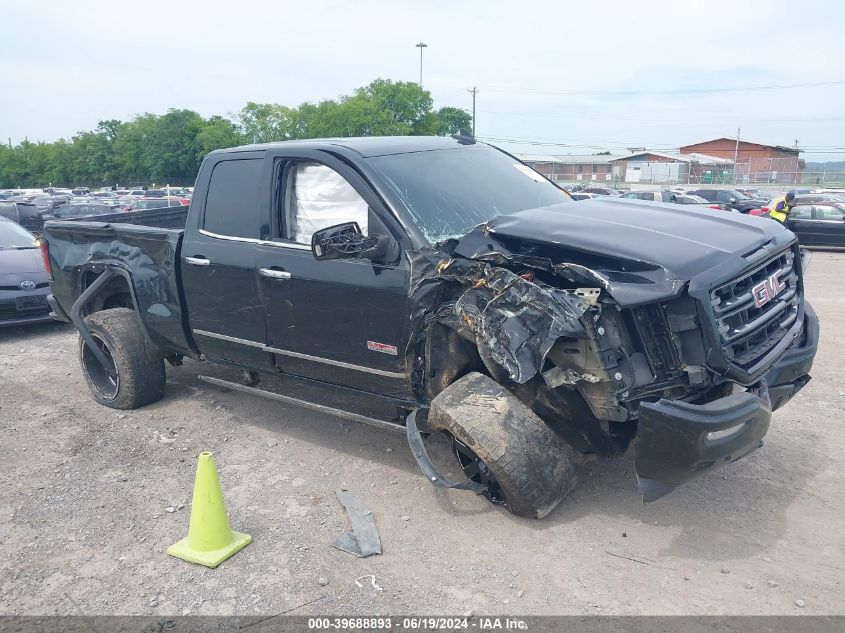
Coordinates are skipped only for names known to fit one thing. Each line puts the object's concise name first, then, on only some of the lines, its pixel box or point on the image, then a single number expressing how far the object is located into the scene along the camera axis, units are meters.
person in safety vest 13.70
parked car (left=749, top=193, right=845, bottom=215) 17.60
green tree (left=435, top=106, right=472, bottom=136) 81.86
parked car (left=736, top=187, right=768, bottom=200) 31.46
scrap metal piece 3.65
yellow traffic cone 3.64
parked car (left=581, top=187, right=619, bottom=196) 29.90
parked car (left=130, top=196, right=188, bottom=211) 26.10
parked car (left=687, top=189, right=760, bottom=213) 26.20
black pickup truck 3.30
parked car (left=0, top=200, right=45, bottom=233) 20.36
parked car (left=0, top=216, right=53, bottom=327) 8.45
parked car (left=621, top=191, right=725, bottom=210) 23.41
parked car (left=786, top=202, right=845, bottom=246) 16.20
